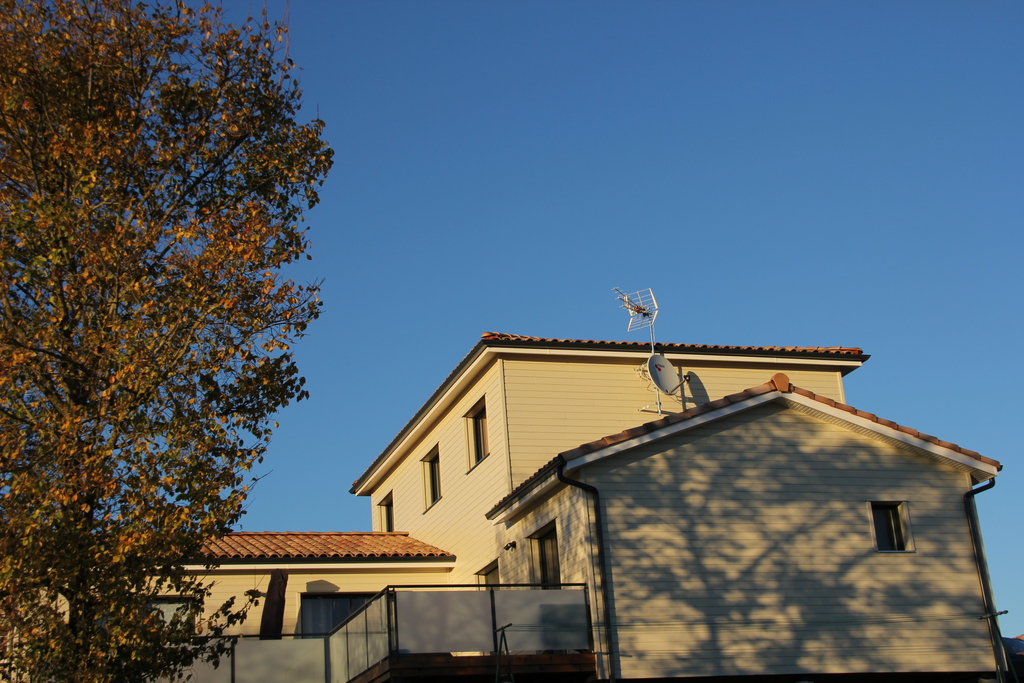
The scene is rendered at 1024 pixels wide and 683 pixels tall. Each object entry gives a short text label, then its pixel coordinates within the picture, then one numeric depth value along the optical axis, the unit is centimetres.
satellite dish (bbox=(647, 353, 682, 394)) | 2031
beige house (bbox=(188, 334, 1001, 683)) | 1554
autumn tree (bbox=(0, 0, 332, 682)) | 1248
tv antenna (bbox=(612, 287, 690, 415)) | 2030
